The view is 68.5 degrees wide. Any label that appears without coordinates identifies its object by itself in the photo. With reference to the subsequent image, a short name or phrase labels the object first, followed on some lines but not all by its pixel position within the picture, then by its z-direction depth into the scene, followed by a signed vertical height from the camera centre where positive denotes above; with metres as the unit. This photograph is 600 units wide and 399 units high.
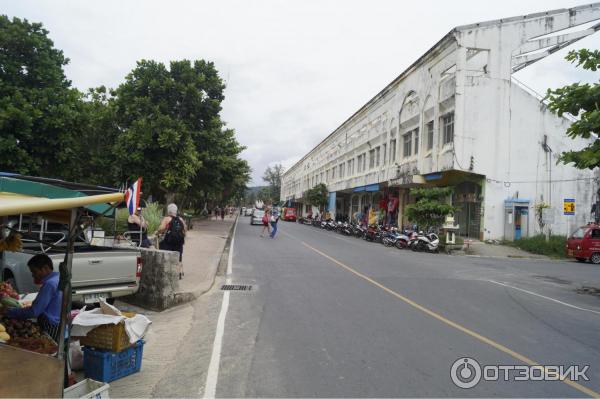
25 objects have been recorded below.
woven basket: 4.68 -1.45
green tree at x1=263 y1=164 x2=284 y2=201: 135.75 +9.74
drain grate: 10.08 -1.81
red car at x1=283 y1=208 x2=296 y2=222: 66.33 -0.40
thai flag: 8.04 +0.16
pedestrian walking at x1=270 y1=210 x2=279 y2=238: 25.80 -0.62
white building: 25.12 +5.39
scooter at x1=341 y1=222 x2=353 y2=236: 34.78 -1.11
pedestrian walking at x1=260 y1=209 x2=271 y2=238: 28.22 -0.51
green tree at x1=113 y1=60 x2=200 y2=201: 22.61 +3.80
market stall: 3.52 -1.33
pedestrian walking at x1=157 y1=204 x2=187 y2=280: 10.23 -0.57
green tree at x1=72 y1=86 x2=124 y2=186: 23.27 +2.83
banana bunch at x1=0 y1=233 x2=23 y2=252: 4.85 -0.49
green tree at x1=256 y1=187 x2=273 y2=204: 134.75 +5.16
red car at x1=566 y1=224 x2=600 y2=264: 20.48 -0.85
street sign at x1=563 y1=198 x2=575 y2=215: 20.36 +0.92
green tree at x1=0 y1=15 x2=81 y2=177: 16.44 +3.79
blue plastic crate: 4.63 -1.71
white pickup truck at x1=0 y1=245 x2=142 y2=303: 6.54 -1.08
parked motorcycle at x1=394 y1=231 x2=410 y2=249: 23.06 -1.21
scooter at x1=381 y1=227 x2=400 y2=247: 23.70 -1.09
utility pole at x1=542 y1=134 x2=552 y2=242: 26.23 +3.97
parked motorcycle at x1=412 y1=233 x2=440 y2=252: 21.99 -1.18
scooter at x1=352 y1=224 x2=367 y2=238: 31.29 -1.09
